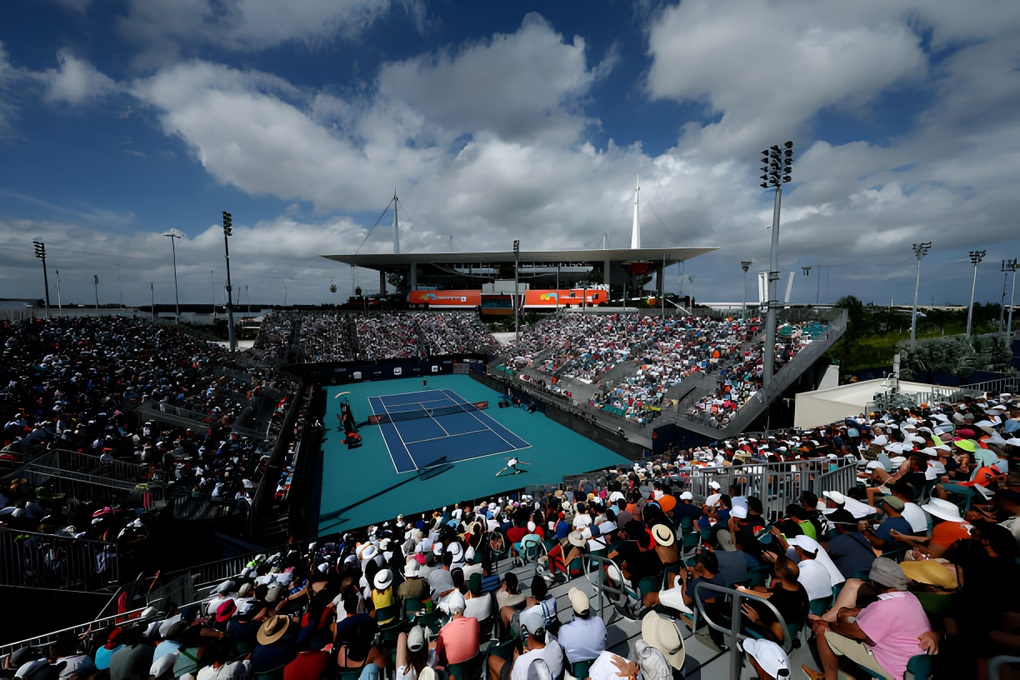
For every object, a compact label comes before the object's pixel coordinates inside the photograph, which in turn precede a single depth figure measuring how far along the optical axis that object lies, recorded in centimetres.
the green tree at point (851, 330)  3712
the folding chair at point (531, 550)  804
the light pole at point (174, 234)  3859
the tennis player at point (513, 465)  1886
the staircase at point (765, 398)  1858
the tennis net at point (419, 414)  2840
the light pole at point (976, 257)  3538
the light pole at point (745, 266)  2989
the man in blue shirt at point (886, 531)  471
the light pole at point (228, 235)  3316
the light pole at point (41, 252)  3869
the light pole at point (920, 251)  3331
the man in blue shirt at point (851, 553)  427
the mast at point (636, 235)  6706
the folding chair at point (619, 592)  491
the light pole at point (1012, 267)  3716
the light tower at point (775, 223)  1908
